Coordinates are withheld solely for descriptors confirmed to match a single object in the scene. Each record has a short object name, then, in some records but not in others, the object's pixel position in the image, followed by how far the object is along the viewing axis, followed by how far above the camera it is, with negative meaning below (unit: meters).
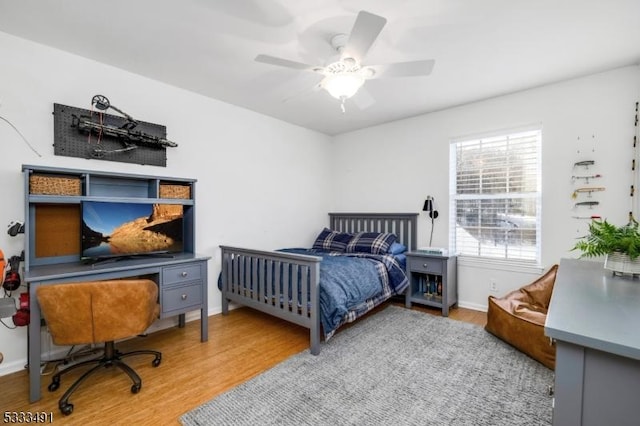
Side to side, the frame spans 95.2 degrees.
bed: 2.46 -0.68
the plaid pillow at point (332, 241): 4.07 -0.45
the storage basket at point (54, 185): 2.10 +0.15
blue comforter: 2.45 -0.73
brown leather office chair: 1.76 -0.68
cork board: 2.28 -0.20
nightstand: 3.29 -0.86
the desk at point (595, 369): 0.74 -0.42
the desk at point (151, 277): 1.84 -0.57
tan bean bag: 2.19 -0.88
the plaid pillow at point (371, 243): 3.71 -0.43
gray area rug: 1.67 -1.18
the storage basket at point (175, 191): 2.76 +0.15
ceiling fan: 1.66 +0.94
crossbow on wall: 2.44 +0.66
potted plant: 1.58 -0.19
